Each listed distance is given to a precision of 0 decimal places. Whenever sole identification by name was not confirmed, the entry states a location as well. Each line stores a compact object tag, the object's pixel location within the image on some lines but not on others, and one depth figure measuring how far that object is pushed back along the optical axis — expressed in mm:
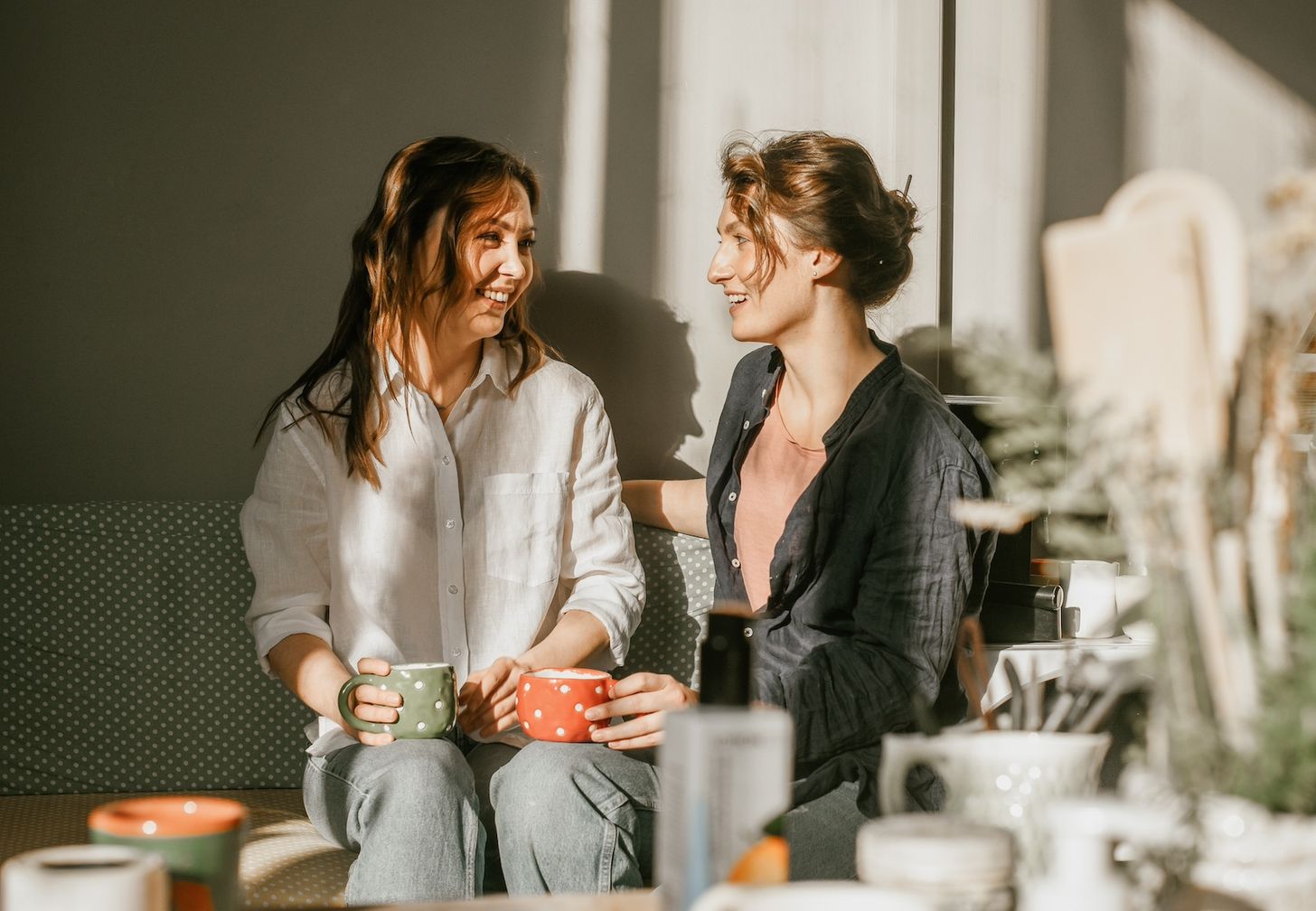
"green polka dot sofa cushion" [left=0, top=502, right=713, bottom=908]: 1823
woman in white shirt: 1616
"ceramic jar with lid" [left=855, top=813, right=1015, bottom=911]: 633
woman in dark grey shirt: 1456
